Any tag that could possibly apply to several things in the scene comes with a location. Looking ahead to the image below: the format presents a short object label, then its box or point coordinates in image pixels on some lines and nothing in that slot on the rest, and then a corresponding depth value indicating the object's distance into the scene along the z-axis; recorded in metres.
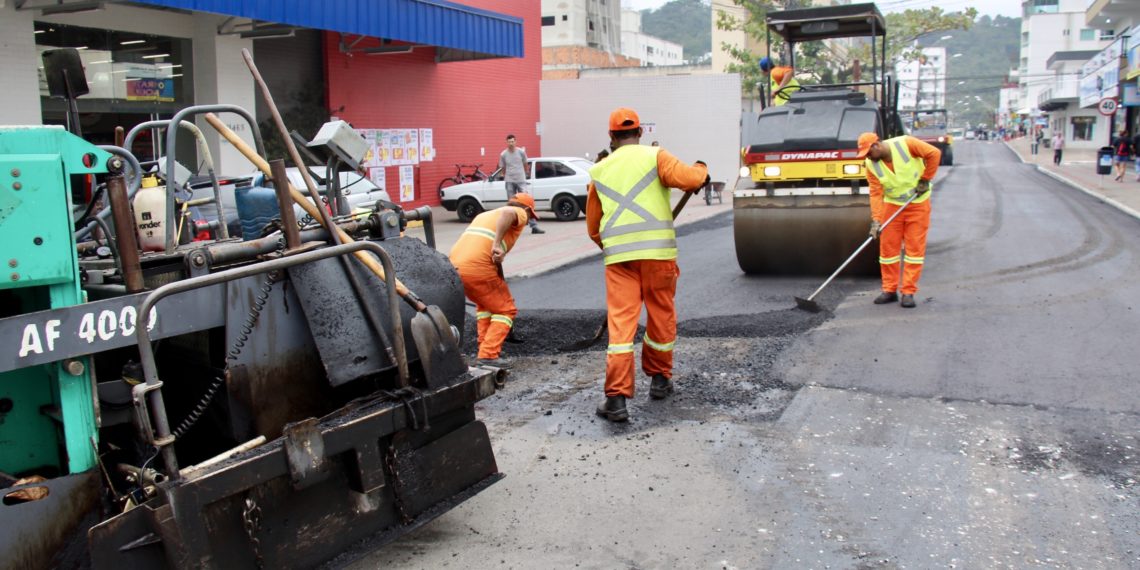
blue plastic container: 4.24
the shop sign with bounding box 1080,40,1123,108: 36.44
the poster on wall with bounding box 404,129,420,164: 20.58
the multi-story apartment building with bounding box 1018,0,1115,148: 68.14
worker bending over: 6.69
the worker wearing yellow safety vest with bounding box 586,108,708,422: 5.35
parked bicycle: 21.89
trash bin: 27.06
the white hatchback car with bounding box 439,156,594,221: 19.36
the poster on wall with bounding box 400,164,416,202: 20.52
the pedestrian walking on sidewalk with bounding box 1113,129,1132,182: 25.67
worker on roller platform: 11.02
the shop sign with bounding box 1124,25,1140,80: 31.47
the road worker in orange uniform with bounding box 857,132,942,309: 8.43
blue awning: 13.05
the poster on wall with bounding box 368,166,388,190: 19.20
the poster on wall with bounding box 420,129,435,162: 21.12
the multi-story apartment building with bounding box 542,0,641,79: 53.97
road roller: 9.79
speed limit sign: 26.11
